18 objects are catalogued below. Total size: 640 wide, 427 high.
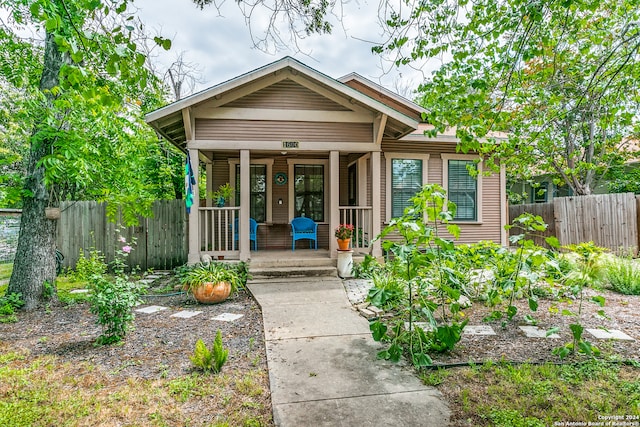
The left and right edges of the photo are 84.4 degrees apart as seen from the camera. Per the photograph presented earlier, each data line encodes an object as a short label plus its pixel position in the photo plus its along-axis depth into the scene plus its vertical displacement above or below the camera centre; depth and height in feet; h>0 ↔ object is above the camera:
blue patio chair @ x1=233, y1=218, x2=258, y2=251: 27.48 -1.05
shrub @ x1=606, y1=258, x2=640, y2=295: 18.57 -3.39
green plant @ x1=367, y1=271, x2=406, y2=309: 9.64 -2.26
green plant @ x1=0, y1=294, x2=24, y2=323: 14.78 -3.87
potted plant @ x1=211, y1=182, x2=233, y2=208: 27.37 +1.77
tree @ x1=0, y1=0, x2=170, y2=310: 15.06 +3.48
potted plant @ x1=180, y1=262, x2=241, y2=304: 17.39 -3.37
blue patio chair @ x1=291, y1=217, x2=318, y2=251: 27.73 -1.02
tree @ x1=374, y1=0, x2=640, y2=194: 11.47 +5.81
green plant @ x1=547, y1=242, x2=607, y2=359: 9.58 -3.20
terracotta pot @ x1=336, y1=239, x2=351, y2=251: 22.67 -1.81
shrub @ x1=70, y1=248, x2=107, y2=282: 22.07 -3.26
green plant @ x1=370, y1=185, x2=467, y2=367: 9.79 -1.59
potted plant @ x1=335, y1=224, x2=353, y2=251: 22.52 -1.28
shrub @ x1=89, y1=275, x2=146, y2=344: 11.77 -2.97
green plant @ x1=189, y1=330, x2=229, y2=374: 9.87 -3.97
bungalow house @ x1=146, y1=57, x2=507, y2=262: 22.56 +4.62
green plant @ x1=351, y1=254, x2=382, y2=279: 14.44 -3.35
